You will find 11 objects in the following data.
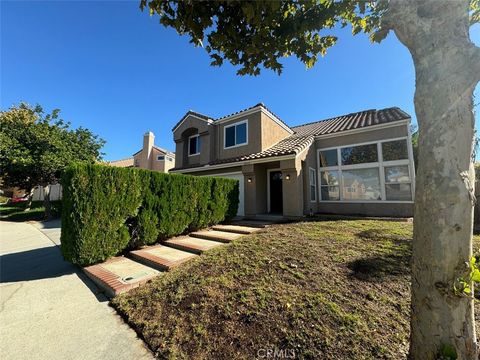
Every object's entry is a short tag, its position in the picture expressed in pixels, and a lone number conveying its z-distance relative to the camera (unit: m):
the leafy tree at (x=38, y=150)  15.15
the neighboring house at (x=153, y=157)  27.89
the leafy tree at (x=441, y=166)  1.72
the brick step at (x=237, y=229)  7.86
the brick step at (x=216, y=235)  6.96
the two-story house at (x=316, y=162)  10.26
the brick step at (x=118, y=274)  4.30
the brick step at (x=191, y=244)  6.11
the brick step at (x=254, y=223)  8.98
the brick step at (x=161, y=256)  5.20
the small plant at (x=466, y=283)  1.63
